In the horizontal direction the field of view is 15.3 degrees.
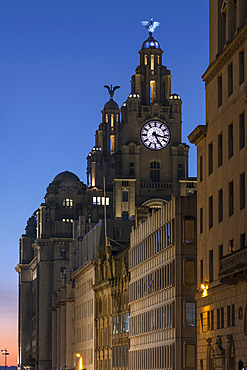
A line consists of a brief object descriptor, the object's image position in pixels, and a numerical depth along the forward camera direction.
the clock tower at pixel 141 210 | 139.12
